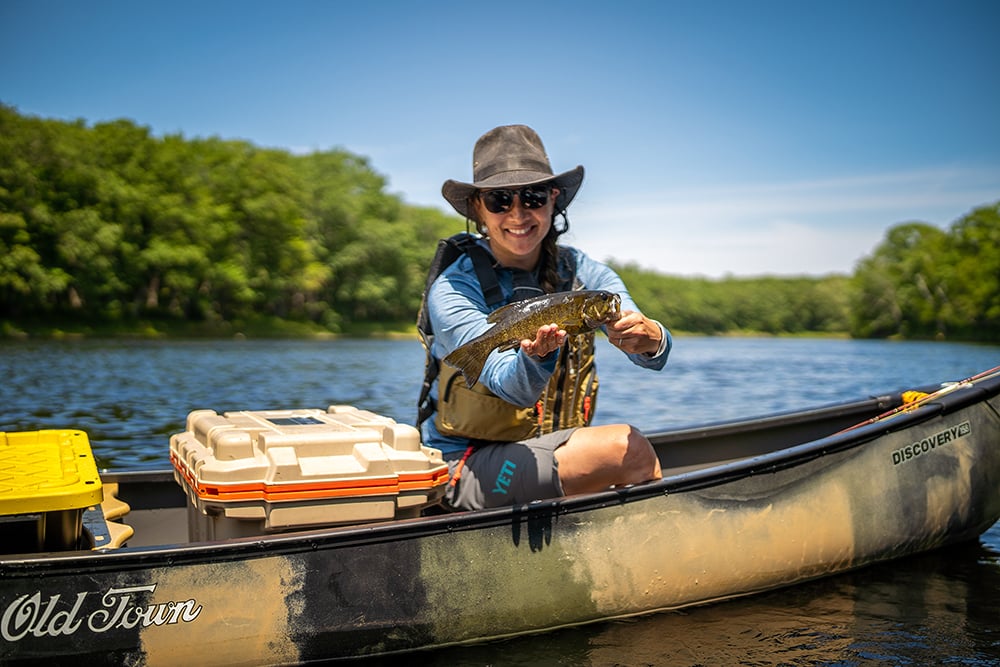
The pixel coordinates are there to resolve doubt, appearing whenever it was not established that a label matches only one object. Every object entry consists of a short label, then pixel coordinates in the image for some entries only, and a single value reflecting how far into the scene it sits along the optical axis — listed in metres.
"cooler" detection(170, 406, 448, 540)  3.96
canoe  3.76
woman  4.36
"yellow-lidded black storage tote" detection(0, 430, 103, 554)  3.67
